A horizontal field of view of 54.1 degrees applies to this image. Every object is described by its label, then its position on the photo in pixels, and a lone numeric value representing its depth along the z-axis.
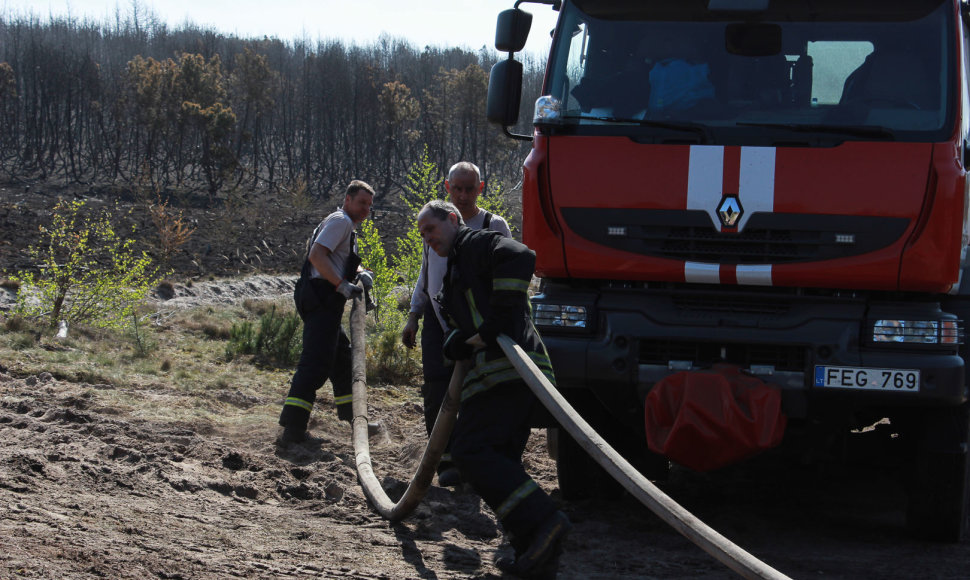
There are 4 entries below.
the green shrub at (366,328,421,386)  9.60
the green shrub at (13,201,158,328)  10.51
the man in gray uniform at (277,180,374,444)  6.37
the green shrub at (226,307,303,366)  9.87
